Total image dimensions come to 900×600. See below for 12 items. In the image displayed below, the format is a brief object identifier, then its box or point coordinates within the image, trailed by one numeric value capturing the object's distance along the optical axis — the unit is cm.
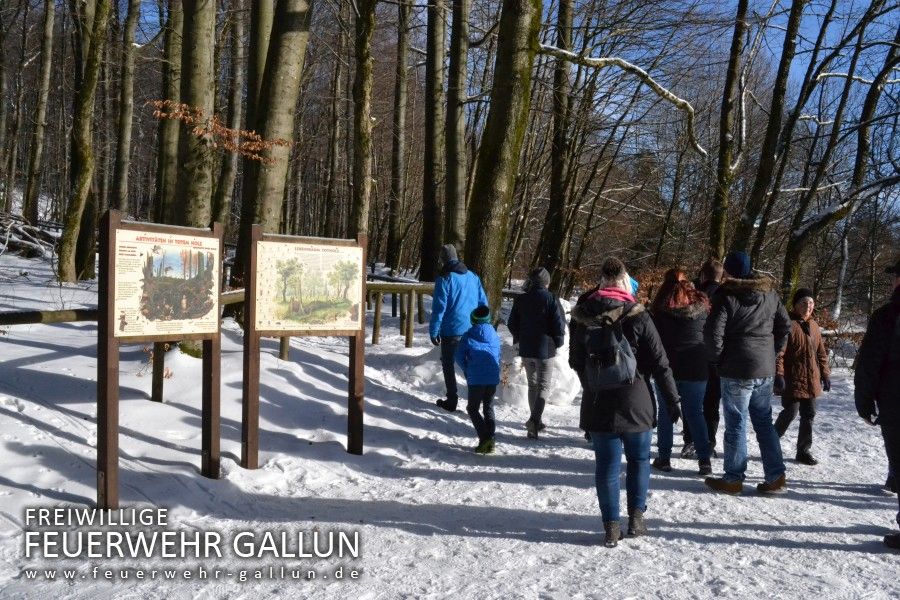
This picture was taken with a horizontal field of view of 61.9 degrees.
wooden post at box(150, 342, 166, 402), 663
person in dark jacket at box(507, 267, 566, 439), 745
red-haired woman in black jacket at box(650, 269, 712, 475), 632
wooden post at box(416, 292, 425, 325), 1331
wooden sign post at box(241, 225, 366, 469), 600
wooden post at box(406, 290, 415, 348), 1093
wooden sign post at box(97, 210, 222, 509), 499
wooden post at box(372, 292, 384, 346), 1139
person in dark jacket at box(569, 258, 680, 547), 457
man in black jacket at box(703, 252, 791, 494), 576
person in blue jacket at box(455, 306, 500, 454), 680
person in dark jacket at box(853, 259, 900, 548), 469
